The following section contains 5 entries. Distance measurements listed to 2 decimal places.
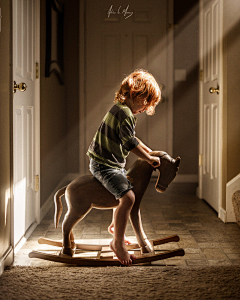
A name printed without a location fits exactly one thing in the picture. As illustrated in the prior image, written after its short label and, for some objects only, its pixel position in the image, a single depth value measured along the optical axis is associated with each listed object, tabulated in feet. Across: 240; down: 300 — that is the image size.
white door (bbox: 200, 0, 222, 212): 9.62
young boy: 5.89
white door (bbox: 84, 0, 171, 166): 13.85
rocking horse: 5.97
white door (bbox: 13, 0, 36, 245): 7.00
